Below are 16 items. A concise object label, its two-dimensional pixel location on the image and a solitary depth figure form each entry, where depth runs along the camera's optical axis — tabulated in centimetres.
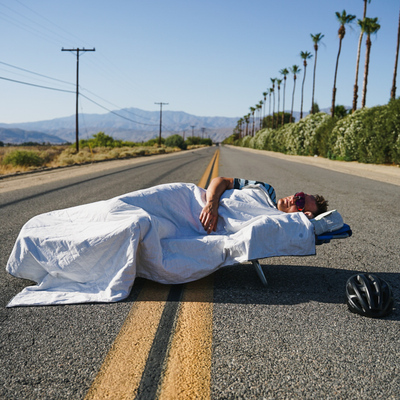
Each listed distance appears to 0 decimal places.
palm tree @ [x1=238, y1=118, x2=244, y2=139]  16173
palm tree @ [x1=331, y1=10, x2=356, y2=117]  3541
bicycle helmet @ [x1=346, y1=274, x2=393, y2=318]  259
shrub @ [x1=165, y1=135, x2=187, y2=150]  9724
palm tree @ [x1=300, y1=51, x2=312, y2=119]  5831
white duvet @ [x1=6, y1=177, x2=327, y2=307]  293
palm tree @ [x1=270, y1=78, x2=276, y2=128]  8425
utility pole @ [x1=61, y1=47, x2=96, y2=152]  3474
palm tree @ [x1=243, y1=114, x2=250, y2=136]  13798
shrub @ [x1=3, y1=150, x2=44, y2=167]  2272
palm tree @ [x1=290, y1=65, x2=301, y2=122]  6662
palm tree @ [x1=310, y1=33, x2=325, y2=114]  4959
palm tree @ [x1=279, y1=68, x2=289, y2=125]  7424
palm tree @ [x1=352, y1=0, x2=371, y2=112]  3025
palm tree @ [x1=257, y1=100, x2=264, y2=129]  10829
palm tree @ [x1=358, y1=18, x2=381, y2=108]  2803
